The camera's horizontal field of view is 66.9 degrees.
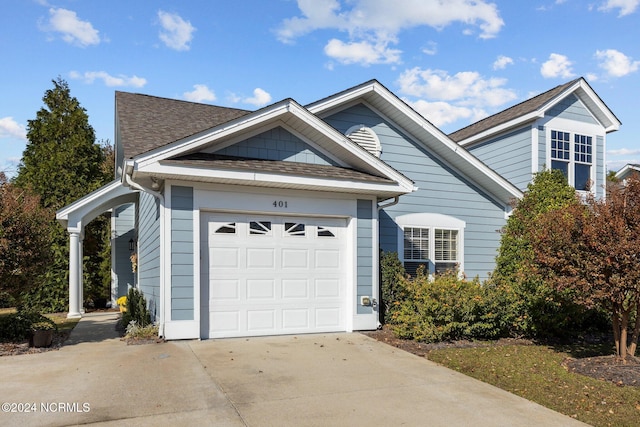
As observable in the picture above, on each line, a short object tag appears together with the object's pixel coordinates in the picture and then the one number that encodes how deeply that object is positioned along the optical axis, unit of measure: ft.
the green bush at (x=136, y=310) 30.60
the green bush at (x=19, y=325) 27.35
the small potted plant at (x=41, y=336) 26.96
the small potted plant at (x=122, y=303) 47.27
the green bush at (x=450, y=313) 29.55
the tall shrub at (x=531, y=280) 30.81
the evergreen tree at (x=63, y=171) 50.37
